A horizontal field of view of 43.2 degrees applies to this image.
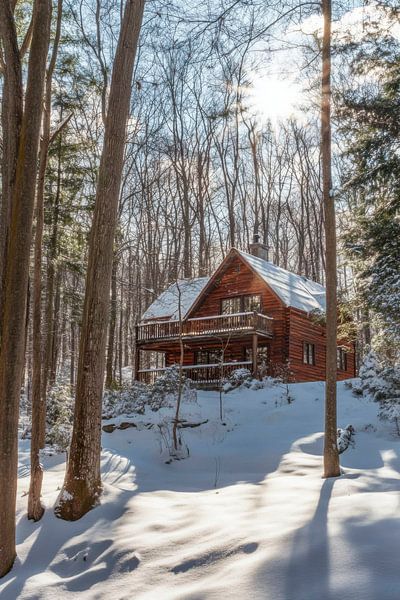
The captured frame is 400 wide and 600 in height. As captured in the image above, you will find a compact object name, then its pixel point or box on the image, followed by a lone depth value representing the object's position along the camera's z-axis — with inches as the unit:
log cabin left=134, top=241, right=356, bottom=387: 854.5
